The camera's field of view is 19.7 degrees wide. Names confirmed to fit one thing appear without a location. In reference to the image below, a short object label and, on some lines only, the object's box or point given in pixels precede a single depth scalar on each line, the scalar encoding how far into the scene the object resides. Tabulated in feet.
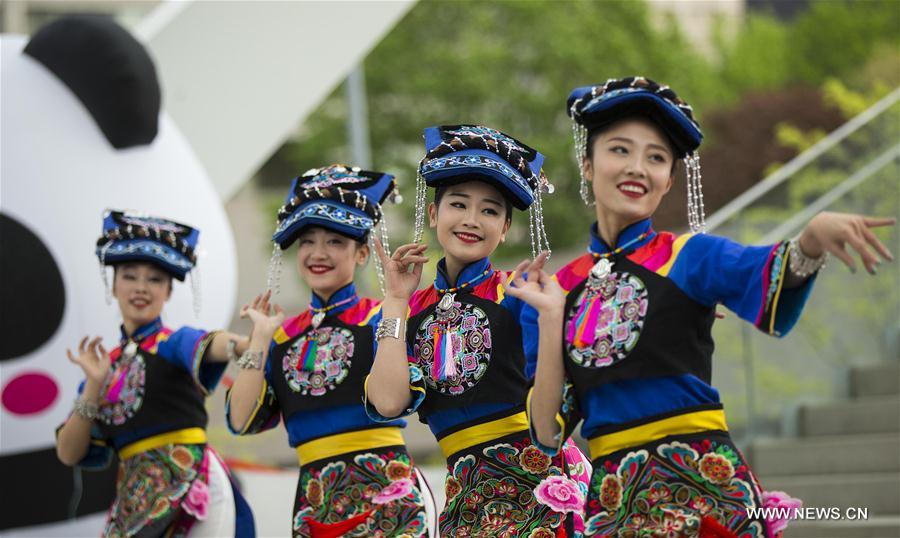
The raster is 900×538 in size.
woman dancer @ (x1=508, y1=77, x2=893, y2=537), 21.18
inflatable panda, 40.16
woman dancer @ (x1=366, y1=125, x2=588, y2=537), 25.10
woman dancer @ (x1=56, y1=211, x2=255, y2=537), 33.45
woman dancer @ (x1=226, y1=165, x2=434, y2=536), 27.92
